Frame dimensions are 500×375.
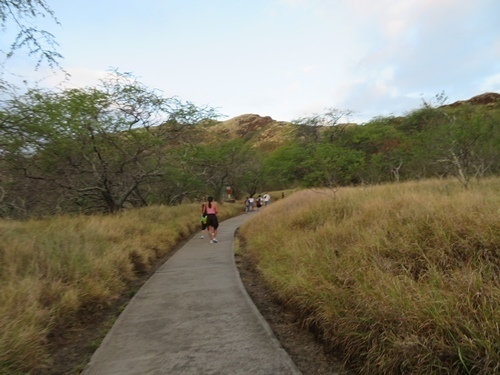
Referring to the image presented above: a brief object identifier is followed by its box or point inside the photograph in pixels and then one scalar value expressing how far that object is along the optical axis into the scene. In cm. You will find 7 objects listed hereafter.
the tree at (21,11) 630
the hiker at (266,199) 3566
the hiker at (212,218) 1302
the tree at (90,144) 955
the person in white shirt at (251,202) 3288
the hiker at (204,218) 1339
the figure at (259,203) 3778
